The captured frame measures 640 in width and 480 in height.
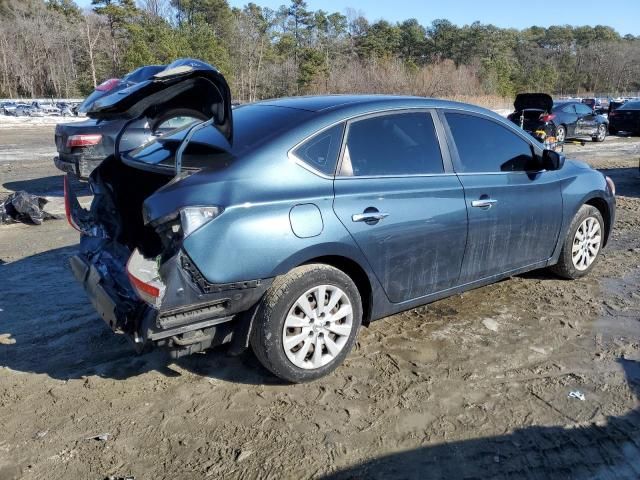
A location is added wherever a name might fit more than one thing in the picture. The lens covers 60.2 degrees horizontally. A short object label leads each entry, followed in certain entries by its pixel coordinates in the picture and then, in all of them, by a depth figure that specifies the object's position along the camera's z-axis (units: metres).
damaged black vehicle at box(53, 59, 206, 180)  8.46
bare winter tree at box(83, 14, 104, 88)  55.90
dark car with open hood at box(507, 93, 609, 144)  16.14
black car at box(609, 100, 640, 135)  21.64
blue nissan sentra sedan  3.01
